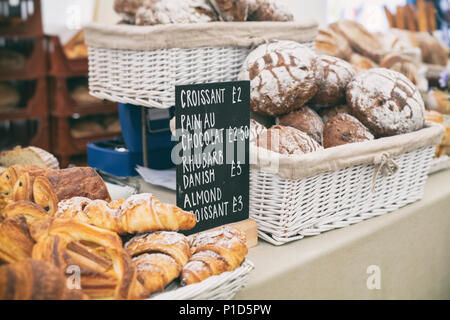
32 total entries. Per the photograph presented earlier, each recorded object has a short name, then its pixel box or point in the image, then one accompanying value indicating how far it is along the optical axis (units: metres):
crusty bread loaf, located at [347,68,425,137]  1.52
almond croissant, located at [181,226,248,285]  0.93
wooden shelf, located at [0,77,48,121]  3.28
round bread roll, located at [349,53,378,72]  2.55
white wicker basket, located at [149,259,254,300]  0.87
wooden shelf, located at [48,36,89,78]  3.24
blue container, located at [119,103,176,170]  1.83
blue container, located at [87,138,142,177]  1.85
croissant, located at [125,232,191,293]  0.89
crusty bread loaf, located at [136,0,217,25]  1.53
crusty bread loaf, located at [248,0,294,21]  1.68
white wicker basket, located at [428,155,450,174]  2.01
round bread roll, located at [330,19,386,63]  2.73
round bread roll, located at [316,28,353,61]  2.53
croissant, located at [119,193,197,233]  0.98
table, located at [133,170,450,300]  1.16
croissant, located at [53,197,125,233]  0.98
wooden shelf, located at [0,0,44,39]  3.14
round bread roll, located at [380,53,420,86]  2.43
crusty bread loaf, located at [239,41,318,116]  1.46
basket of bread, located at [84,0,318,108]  1.48
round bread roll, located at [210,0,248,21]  1.56
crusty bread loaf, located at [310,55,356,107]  1.62
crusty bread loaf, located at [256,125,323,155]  1.28
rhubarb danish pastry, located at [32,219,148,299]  0.81
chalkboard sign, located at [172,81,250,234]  1.14
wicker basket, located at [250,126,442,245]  1.26
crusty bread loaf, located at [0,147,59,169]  1.62
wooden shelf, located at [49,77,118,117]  3.32
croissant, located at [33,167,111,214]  1.10
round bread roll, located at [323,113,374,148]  1.45
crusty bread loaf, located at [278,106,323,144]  1.50
